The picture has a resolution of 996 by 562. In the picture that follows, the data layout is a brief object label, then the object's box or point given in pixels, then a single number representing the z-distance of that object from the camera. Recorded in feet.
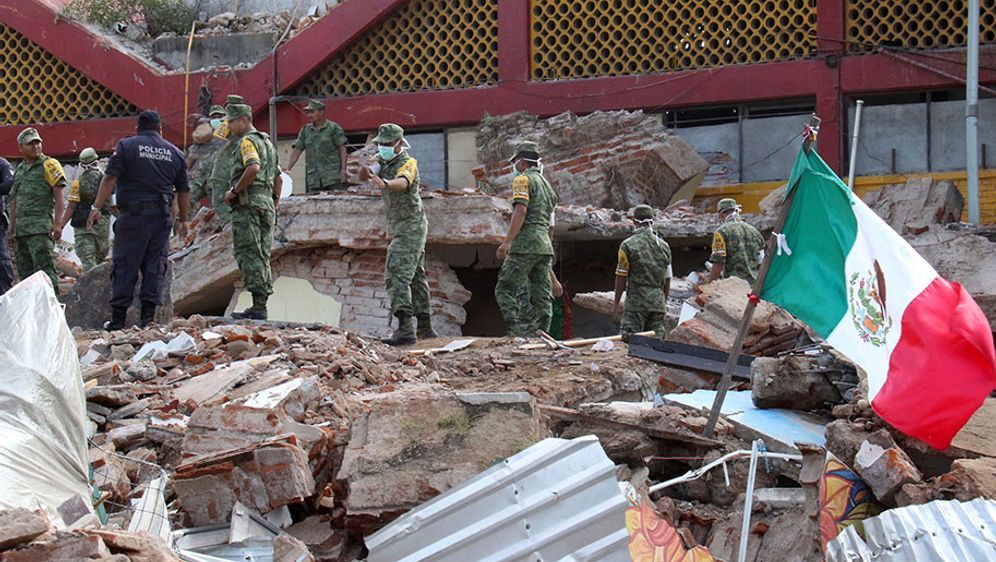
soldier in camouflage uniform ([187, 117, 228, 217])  49.21
